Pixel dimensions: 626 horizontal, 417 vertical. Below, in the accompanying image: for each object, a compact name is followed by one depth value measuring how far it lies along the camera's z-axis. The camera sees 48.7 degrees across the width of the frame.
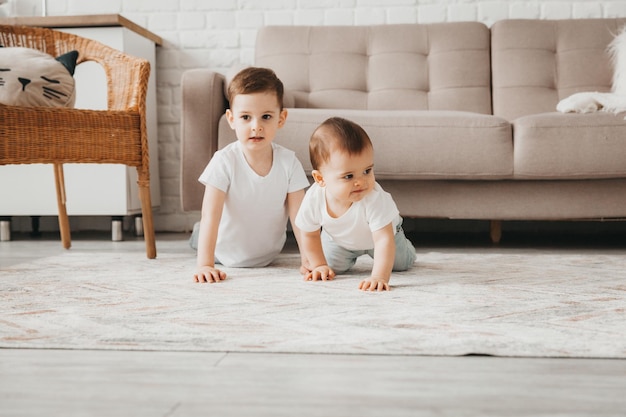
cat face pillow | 2.08
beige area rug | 1.04
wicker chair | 2.01
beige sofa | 2.18
